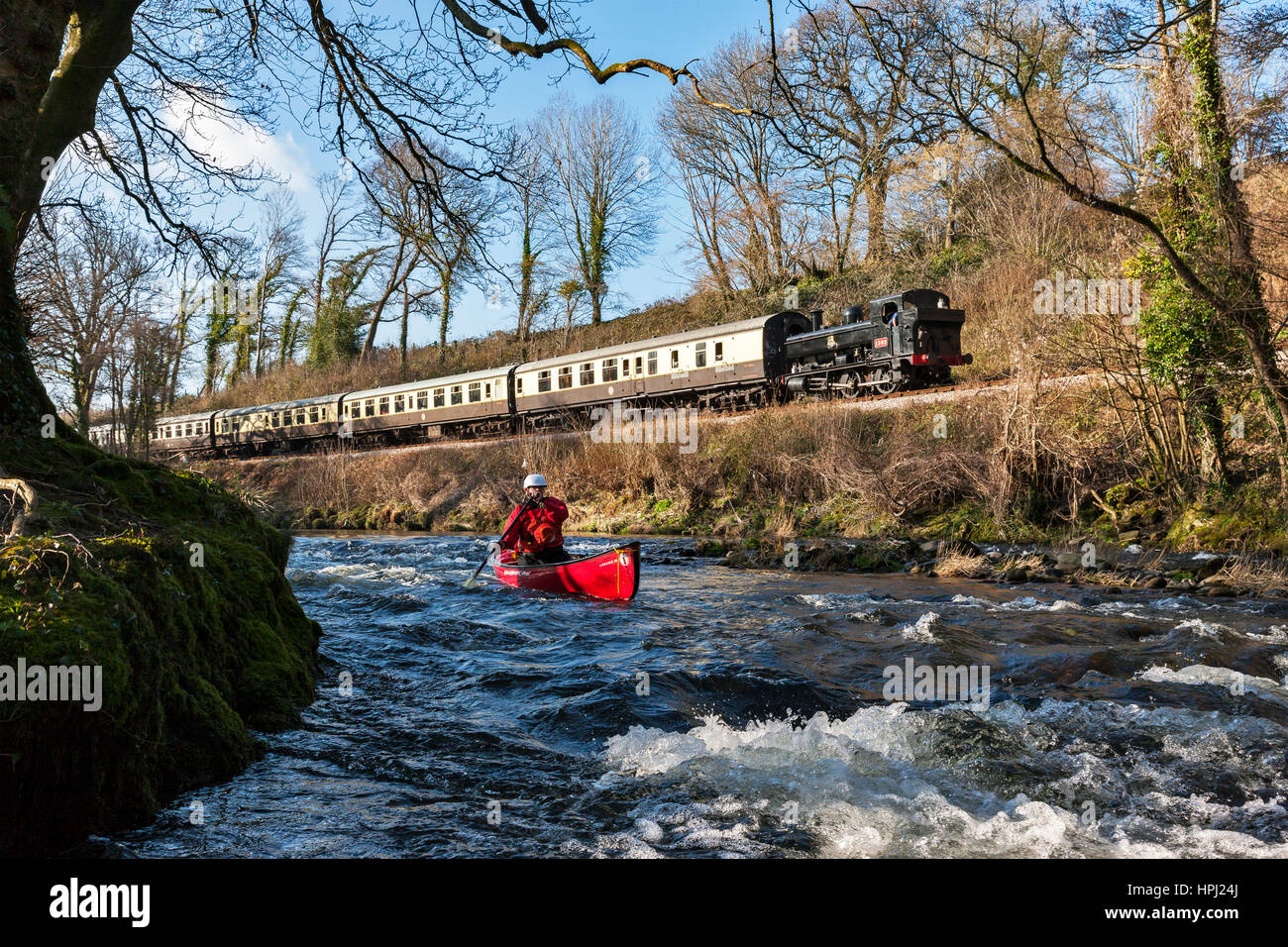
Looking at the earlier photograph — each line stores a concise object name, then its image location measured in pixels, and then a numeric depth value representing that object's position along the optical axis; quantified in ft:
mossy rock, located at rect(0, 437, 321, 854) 9.52
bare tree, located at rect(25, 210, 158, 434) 55.81
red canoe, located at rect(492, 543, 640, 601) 31.32
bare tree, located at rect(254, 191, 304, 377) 134.93
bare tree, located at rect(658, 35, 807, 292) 101.60
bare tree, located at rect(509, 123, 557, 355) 127.65
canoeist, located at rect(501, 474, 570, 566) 35.65
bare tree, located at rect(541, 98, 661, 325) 128.06
